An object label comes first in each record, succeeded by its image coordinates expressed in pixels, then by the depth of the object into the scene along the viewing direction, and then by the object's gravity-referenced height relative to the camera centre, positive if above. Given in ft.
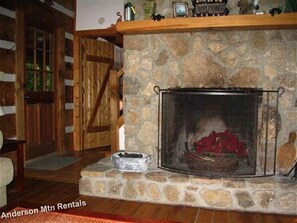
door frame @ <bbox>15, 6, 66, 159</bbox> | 13.76 +0.65
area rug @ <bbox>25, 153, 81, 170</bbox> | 11.44 -2.59
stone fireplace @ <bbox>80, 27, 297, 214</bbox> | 7.60 +0.34
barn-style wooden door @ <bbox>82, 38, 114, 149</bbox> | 14.88 +0.56
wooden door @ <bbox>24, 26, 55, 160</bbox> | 12.18 +0.45
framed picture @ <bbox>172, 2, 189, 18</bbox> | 8.53 +2.80
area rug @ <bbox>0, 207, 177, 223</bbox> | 6.32 -2.65
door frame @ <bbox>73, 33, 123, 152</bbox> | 14.40 +1.11
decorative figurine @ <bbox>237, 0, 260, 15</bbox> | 8.12 +2.77
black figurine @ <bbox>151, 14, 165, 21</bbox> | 8.41 +2.54
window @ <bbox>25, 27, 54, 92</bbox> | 12.21 +1.93
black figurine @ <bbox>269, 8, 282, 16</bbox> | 7.65 +2.47
